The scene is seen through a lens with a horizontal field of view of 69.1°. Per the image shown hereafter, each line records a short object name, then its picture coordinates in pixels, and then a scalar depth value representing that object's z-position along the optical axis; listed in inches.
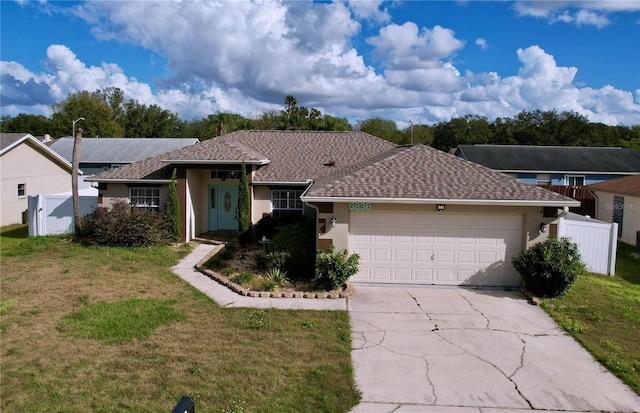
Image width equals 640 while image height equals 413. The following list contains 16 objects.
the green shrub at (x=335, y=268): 459.5
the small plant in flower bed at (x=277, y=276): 487.9
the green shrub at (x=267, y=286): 466.3
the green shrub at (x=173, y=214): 693.9
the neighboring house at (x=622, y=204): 754.8
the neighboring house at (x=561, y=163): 1338.6
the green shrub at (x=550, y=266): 442.9
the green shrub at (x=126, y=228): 660.7
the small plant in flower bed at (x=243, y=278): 490.6
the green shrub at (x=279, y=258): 514.4
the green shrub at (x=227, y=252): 614.3
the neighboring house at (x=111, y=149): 1514.6
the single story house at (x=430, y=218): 478.6
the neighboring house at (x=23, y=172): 923.4
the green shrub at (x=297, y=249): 518.0
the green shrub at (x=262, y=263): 553.6
